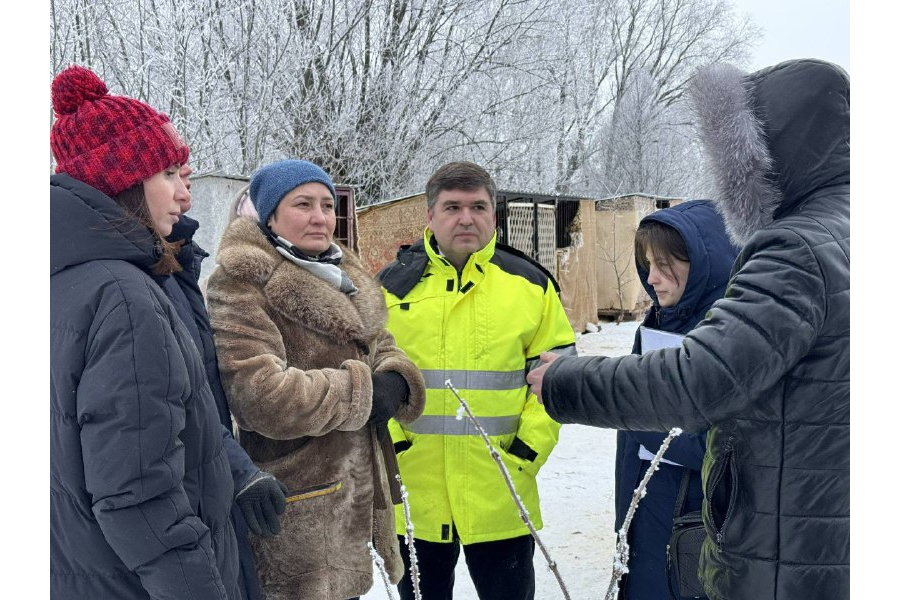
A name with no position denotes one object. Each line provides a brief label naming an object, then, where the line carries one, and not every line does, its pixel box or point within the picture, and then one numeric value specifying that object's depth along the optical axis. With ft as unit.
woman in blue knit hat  6.13
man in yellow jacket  8.15
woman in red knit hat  4.14
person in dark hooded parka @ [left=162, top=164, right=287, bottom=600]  5.62
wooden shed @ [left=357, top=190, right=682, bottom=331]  28.30
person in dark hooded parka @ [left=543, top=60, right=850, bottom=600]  4.17
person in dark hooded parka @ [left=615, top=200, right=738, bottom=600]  6.72
